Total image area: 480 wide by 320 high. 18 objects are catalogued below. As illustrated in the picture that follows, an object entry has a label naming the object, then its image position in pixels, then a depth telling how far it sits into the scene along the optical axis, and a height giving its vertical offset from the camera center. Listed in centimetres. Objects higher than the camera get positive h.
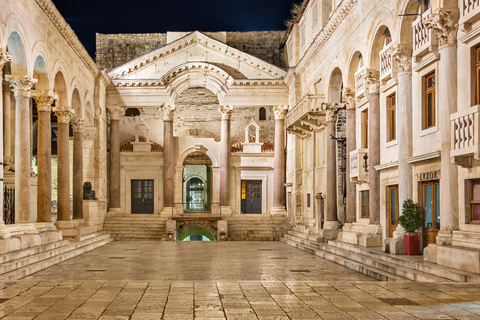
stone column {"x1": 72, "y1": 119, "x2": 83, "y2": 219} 2614 +90
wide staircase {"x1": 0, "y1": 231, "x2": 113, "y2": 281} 1358 -203
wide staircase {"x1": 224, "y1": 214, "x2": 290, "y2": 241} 2902 -237
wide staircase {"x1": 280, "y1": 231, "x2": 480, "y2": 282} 1073 -199
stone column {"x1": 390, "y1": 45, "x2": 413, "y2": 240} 1478 +164
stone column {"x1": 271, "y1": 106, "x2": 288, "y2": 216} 3212 +119
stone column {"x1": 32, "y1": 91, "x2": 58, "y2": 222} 2031 +116
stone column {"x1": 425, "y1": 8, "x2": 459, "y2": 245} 1197 +160
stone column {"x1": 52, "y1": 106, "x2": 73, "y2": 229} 2333 +102
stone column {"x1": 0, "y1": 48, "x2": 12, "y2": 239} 1473 +37
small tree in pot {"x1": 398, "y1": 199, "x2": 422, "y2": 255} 1388 -110
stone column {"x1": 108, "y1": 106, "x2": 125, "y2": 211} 3194 +154
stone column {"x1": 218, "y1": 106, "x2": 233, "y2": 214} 3253 +152
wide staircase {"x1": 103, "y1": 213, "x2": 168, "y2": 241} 2903 -224
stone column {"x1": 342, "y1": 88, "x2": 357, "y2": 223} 2009 +157
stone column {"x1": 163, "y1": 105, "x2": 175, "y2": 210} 3172 +152
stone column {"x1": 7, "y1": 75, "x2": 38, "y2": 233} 1725 +118
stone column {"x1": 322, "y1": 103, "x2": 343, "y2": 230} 2248 +19
